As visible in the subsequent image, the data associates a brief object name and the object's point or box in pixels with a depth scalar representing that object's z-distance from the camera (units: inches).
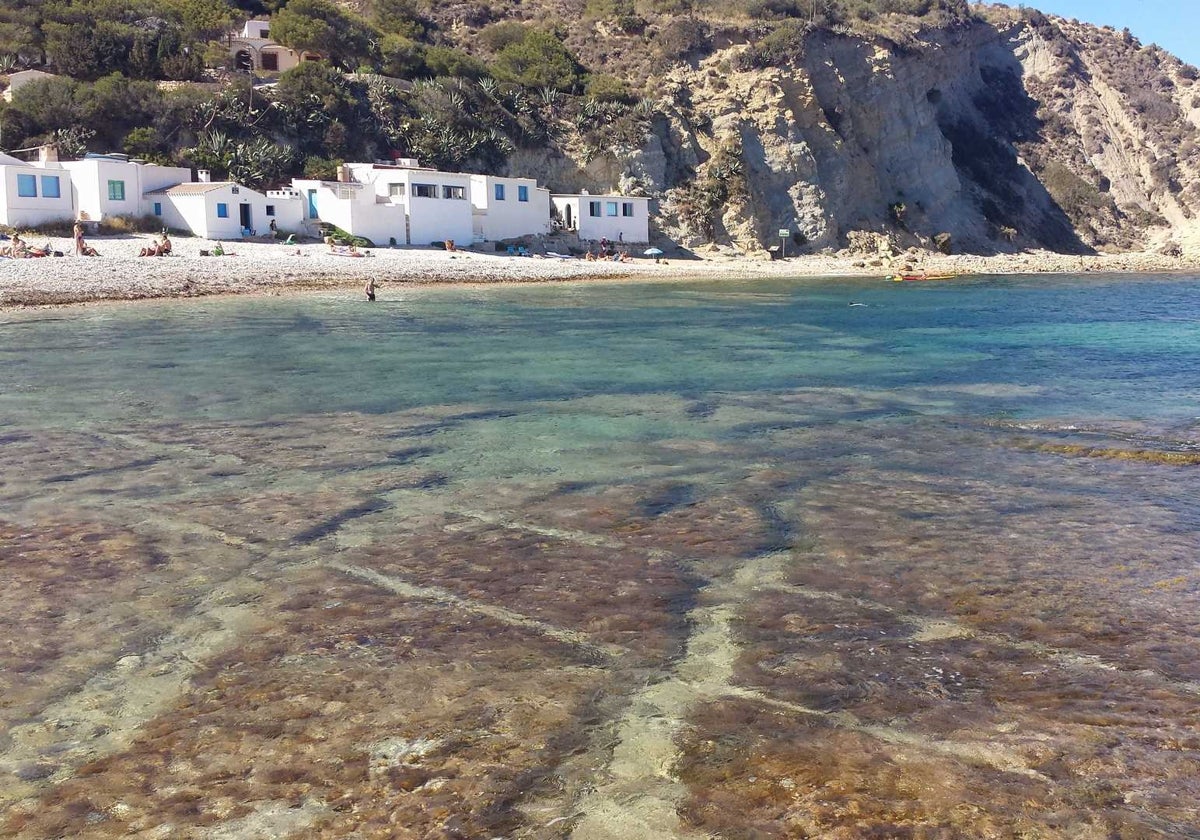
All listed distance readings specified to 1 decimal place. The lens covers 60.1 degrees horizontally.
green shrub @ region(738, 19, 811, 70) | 2687.0
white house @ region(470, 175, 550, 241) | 2100.1
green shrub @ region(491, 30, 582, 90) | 2623.0
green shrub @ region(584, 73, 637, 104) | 2568.9
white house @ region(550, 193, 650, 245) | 2263.8
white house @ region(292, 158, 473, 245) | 1899.6
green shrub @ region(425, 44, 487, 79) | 2549.2
